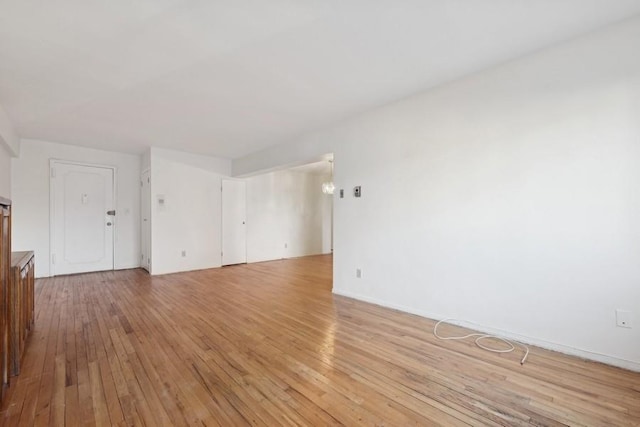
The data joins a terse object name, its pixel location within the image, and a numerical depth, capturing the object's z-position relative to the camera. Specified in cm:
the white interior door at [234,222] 620
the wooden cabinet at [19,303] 186
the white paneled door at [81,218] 508
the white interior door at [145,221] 529
